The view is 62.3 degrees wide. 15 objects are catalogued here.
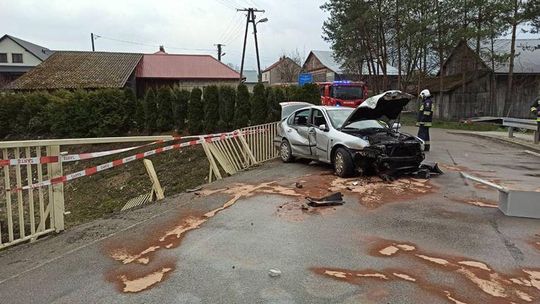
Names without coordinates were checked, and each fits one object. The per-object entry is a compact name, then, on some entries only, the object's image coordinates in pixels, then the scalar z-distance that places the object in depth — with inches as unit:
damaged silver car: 339.6
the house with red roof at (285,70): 2866.6
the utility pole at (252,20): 1609.3
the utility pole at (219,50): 2519.7
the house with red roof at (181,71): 1579.7
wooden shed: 1238.9
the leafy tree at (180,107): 826.8
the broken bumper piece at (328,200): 266.1
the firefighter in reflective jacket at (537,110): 592.2
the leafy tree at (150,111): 850.8
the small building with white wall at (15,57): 2145.7
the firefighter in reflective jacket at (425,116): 525.8
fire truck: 946.7
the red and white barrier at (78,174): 211.0
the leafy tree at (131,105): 873.5
